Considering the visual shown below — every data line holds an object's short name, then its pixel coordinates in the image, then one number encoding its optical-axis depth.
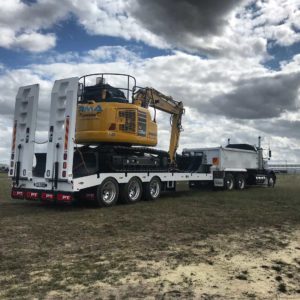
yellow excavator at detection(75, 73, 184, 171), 14.53
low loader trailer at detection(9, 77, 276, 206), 12.64
